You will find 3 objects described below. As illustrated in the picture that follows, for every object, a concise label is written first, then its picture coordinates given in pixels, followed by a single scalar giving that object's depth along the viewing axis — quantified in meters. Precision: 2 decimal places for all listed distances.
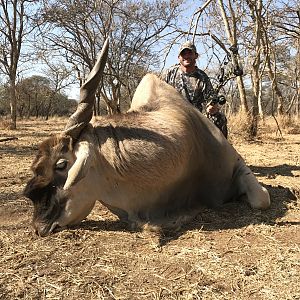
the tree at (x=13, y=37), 18.83
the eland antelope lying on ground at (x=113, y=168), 3.28
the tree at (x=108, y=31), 19.12
